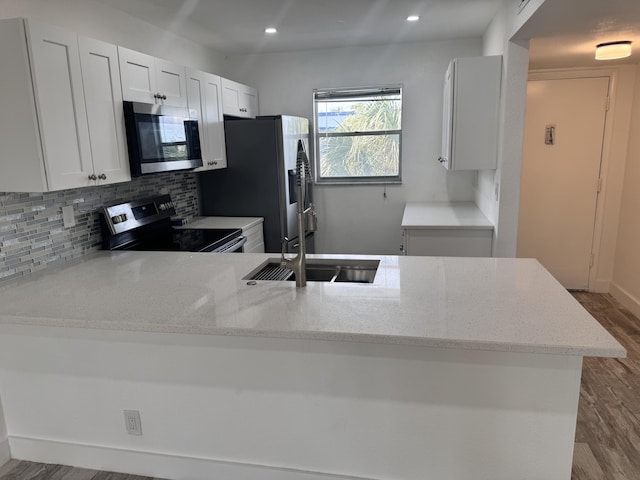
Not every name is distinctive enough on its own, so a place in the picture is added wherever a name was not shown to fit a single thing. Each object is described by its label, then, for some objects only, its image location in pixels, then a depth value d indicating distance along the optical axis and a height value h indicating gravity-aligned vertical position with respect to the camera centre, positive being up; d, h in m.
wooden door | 4.24 -0.24
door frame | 4.13 -0.41
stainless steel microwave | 2.64 +0.11
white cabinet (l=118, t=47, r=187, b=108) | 2.63 +0.47
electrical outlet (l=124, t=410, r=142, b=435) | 2.04 -1.17
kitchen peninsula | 1.62 -0.86
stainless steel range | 2.85 -0.53
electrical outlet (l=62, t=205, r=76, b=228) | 2.55 -0.33
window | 4.59 +0.18
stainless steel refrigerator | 3.87 -0.20
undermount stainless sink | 2.31 -0.60
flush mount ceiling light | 3.11 +0.65
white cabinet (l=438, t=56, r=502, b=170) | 3.20 +0.27
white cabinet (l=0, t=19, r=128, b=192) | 2.00 +0.23
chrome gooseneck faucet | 1.90 -0.29
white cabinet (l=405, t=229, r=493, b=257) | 3.34 -0.67
